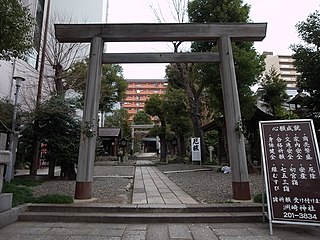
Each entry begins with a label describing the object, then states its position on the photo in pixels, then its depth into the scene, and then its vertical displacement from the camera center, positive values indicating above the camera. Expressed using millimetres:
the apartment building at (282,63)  64016 +28443
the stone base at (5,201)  4285 -591
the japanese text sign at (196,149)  17000 +1321
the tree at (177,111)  21281 +5104
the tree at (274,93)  12320 +3833
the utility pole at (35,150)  9555 +770
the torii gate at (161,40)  5840 +3266
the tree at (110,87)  20075 +7948
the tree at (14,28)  5227 +3181
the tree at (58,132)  9336 +1462
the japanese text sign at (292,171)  3832 -66
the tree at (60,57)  12664 +6339
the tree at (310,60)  9828 +4435
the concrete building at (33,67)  12945 +6001
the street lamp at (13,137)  8086 +1113
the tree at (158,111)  23641 +5664
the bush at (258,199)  5259 -691
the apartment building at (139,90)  74625 +24147
